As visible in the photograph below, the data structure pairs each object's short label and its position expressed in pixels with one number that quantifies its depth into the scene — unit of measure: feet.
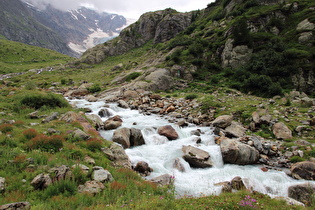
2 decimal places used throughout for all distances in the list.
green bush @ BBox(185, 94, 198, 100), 84.55
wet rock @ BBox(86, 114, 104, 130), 51.28
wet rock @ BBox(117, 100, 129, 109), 84.75
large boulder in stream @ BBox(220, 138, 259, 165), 35.78
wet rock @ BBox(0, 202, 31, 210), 11.95
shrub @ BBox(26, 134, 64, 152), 24.24
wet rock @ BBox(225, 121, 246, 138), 46.14
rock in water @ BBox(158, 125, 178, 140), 49.17
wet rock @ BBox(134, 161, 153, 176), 31.42
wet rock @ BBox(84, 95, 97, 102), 98.27
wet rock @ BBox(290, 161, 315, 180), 29.27
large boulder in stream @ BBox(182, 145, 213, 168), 35.65
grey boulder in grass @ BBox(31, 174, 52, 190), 16.46
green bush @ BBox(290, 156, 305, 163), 33.63
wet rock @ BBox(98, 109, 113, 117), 69.51
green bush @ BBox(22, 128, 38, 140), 26.91
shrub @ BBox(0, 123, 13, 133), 27.65
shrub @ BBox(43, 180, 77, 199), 15.87
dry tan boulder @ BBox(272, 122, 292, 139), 41.81
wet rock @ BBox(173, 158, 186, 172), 34.18
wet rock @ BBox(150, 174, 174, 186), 25.65
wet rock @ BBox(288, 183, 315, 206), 23.06
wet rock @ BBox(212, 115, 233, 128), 51.81
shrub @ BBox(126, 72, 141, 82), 133.92
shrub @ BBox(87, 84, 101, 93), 121.56
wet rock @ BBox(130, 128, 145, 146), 44.65
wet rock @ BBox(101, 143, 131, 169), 29.32
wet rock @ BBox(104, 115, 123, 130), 52.54
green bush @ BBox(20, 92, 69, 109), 49.99
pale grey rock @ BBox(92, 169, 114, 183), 20.03
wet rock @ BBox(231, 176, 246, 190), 26.16
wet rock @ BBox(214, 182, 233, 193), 24.68
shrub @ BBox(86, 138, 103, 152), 29.35
